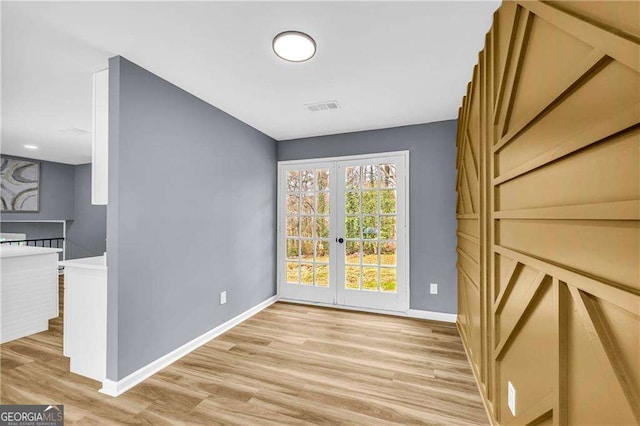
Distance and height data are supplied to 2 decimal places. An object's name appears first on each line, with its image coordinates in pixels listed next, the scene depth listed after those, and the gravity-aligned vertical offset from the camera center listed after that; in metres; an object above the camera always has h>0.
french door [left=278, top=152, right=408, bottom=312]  3.69 -0.23
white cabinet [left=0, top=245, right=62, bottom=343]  2.93 -0.85
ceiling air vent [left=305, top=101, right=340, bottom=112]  2.96 +1.22
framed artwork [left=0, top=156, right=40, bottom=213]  5.40 +0.63
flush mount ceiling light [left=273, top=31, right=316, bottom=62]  1.85 +1.20
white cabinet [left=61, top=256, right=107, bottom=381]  2.10 -0.80
